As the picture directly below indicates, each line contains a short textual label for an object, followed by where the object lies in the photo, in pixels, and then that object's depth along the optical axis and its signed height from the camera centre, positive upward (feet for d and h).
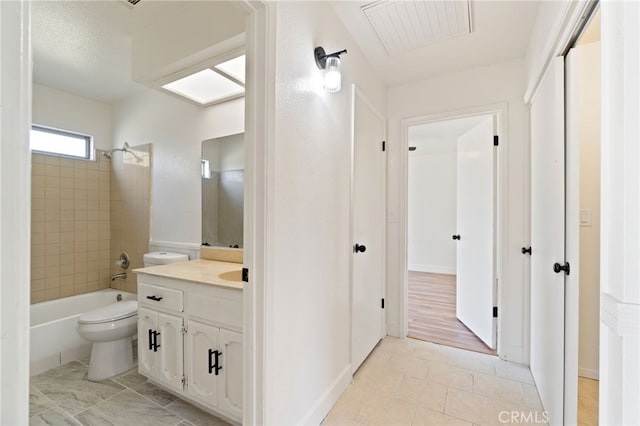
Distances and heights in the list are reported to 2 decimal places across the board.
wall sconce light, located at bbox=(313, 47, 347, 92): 4.98 +2.59
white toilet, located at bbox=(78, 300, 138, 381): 6.52 -3.03
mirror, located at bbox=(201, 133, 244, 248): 7.49 +0.57
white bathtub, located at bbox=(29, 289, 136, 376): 7.19 -3.38
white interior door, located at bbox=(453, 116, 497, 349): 7.91 -0.59
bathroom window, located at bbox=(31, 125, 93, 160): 9.08 +2.32
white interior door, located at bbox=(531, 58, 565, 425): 4.46 -0.49
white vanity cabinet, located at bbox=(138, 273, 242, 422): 4.85 -2.47
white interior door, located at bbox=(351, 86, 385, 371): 6.73 -0.42
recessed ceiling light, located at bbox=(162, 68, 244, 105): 6.78 +3.23
